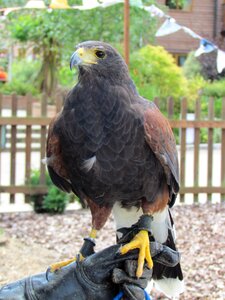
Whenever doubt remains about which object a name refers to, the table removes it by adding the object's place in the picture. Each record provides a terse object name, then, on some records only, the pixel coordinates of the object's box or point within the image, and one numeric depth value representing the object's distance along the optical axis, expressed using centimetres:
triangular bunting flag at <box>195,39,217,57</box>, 760
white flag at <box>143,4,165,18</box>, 789
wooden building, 2128
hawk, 217
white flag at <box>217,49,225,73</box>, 727
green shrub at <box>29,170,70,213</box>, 649
